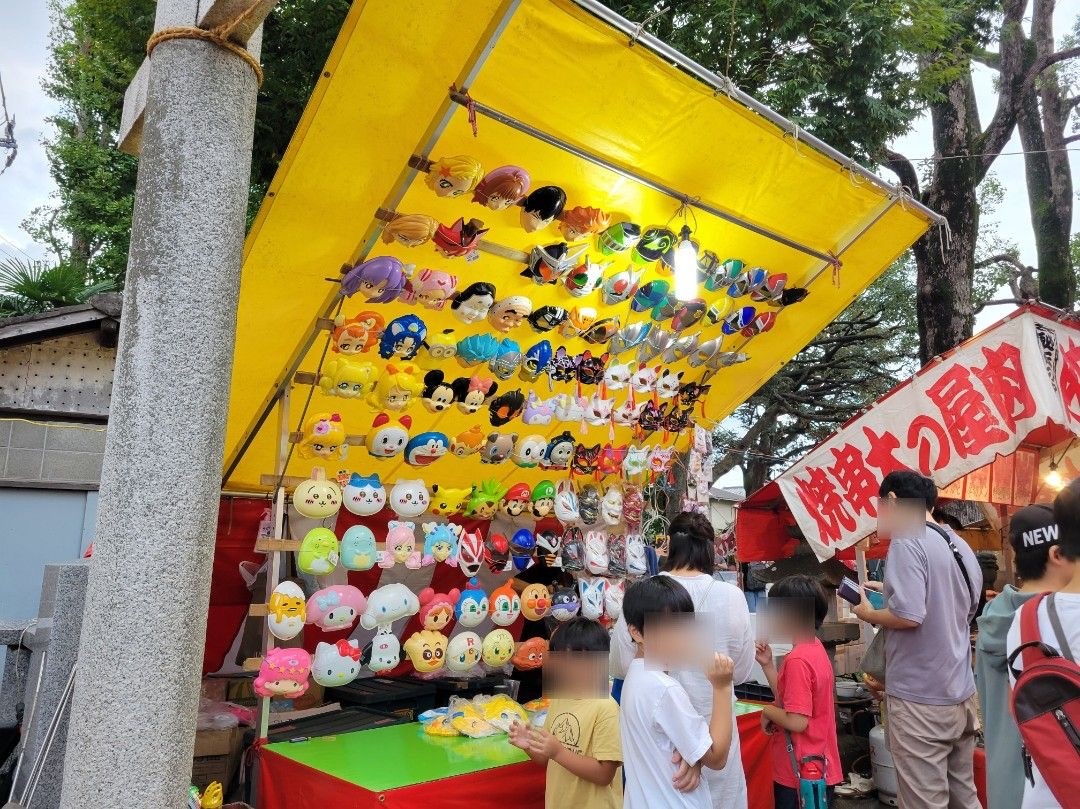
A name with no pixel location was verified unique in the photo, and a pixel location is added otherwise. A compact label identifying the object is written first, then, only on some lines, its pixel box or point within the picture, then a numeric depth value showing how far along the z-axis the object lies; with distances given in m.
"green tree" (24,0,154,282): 9.43
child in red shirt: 4.07
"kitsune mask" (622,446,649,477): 6.50
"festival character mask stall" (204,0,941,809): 4.17
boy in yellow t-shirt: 3.38
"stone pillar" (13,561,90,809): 4.14
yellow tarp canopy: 3.98
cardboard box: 5.27
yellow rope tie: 3.05
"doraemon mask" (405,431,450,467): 5.41
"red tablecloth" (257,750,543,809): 3.68
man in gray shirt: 4.24
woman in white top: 3.51
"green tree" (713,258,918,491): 14.97
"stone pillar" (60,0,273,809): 2.69
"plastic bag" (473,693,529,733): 4.86
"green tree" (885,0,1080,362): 10.98
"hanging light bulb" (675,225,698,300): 5.37
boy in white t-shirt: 2.76
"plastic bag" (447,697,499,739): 4.74
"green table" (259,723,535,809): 3.73
